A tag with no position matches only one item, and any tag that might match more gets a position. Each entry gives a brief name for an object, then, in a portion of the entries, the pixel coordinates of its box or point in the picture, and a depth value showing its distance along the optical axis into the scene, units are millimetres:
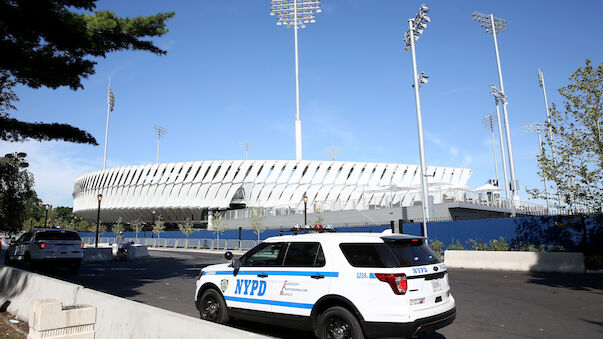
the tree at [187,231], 51750
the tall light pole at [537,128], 63872
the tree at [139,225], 77375
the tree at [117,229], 70062
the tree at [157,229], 59638
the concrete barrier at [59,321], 5855
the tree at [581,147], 15734
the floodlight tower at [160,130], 104712
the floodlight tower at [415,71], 26109
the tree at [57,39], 11070
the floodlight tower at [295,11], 64562
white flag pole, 91338
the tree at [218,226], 50156
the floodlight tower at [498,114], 44856
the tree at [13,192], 33594
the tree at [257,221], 44203
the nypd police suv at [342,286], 5082
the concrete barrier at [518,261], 16609
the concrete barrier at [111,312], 4223
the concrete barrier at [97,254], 24906
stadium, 68625
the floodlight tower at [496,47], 42375
